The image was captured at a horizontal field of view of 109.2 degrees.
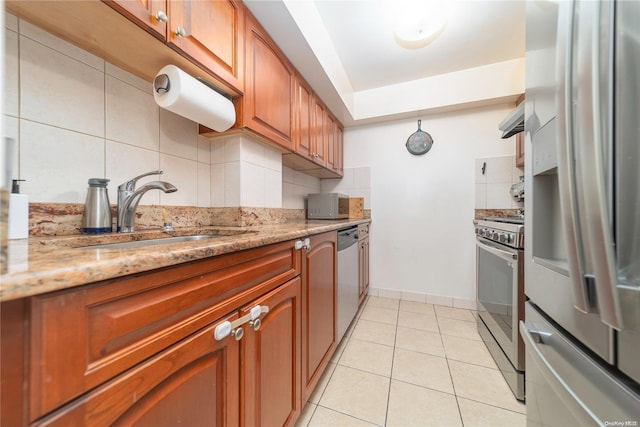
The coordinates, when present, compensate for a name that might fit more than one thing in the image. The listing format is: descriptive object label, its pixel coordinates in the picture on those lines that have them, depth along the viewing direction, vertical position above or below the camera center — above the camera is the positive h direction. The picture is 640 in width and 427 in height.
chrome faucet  0.90 +0.06
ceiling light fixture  1.33 +1.16
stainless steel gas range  1.18 -0.49
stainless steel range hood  1.07 +0.47
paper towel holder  0.89 +0.51
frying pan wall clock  2.41 +0.76
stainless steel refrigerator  0.36 +0.02
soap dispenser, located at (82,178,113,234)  0.82 +0.02
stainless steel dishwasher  1.53 -0.47
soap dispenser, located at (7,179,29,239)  0.65 +0.00
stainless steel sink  0.81 -0.12
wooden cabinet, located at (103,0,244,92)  0.76 +0.72
